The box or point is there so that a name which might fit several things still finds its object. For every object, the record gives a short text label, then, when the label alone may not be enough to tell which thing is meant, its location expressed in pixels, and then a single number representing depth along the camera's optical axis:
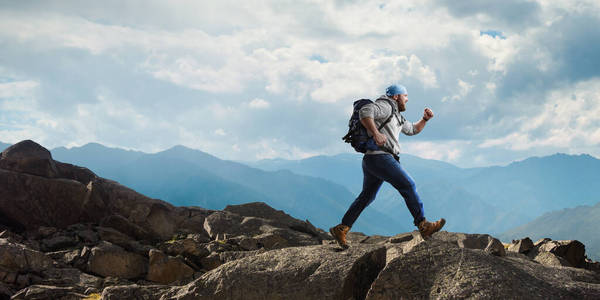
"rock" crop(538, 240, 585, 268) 17.73
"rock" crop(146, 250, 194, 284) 12.52
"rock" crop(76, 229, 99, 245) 14.49
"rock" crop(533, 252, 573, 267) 15.46
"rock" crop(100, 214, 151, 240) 15.82
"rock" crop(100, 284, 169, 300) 8.77
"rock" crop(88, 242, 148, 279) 12.78
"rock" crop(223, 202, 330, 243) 21.27
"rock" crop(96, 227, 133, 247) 14.18
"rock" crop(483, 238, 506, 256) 16.09
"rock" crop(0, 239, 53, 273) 11.50
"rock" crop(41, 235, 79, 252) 14.02
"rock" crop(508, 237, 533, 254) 18.83
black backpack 9.39
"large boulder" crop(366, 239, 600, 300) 6.79
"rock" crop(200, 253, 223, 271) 13.30
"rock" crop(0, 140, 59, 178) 17.72
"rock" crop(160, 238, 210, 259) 13.71
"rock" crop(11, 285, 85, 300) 9.58
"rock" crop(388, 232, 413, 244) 18.02
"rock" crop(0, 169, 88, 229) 16.61
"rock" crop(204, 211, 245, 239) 18.75
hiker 9.15
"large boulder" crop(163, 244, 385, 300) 7.97
